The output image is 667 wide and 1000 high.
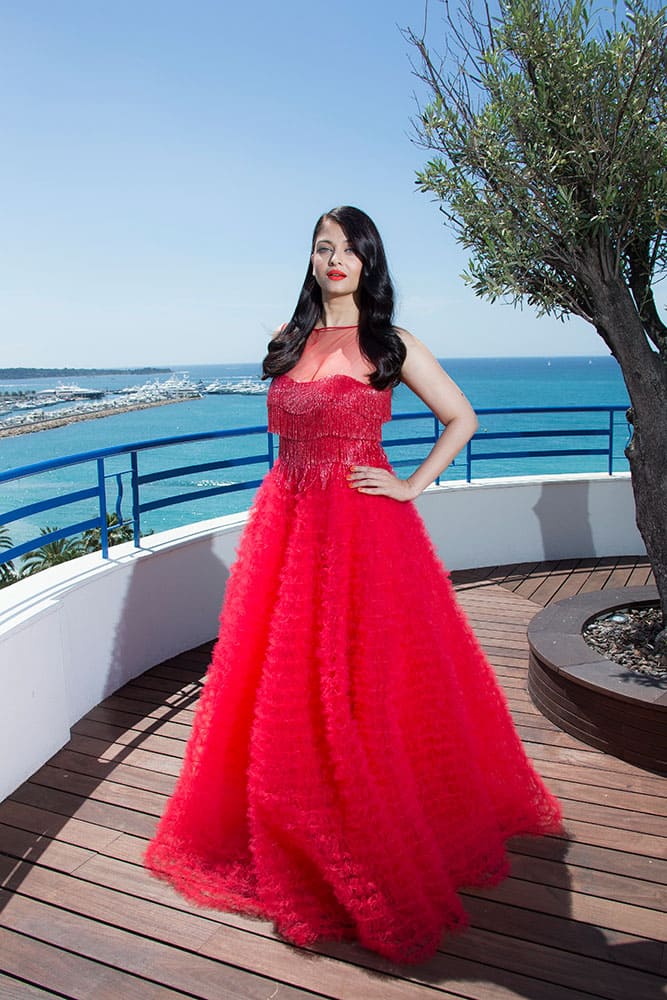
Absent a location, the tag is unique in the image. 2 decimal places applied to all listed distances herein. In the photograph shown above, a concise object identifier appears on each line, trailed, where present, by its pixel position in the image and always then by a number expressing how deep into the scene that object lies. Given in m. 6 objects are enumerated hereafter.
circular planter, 2.58
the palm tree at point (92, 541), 11.26
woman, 1.83
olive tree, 2.66
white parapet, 2.55
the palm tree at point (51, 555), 12.46
